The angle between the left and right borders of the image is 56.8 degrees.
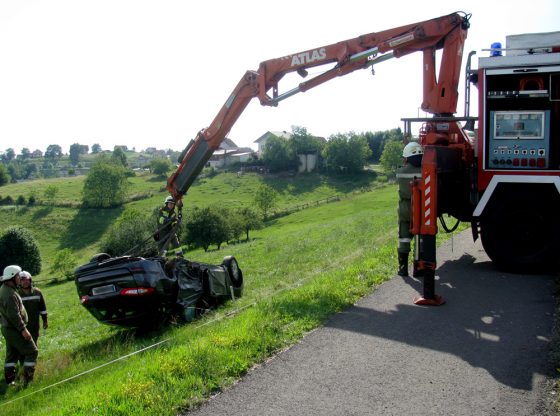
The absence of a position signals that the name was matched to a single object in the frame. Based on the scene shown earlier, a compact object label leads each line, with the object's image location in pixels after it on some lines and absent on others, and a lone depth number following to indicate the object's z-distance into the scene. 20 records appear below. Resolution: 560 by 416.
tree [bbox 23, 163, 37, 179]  188.50
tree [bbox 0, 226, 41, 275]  54.94
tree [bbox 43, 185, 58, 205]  85.56
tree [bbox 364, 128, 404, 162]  115.94
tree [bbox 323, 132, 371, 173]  94.12
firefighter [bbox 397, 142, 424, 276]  9.34
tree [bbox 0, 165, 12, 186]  114.00
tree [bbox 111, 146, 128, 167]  155.88
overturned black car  8.09
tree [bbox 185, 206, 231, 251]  48.03
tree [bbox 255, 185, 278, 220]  65.81
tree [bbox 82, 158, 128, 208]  81.50
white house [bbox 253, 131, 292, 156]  123.97
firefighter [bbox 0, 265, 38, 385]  7.73
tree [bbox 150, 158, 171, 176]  107.06
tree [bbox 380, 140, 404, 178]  85.48
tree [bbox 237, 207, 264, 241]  53.37
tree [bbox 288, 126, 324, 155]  104.57
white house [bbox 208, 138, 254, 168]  107.88
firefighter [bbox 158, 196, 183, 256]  10.70
